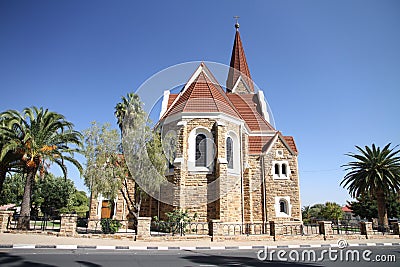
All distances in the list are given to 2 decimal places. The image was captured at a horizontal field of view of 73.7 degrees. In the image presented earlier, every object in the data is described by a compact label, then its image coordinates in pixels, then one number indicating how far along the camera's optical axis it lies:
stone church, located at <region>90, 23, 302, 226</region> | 19.52
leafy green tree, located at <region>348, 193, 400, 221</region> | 39.66
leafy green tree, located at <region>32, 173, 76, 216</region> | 45.41
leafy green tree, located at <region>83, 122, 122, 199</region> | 15.90
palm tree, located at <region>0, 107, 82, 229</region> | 16.69
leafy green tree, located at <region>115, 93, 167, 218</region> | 17.31
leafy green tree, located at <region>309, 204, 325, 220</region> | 51.74
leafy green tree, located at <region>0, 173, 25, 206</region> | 49.56
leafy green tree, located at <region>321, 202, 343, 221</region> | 41.16
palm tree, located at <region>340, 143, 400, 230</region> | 23.92
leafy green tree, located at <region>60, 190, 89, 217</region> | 42.84
